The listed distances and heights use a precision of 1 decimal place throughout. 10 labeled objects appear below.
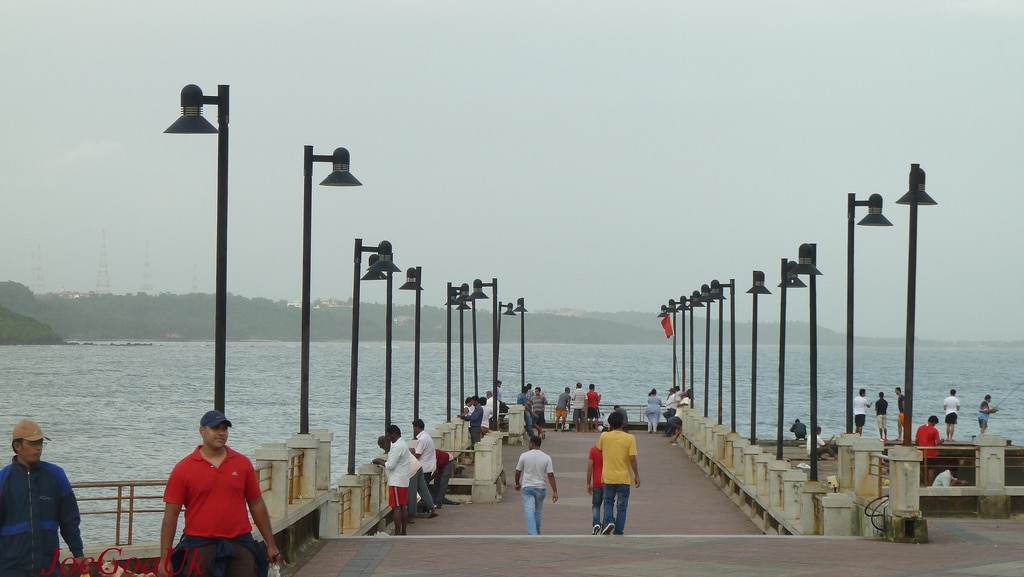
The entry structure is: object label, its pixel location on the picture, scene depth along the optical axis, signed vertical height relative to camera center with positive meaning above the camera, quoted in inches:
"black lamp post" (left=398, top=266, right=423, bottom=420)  1464.2 +39.4
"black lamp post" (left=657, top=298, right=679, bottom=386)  2489.9 +23.5
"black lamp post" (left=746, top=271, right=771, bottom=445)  1385.3 -5.6
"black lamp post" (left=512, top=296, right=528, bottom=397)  2498.8 +26.4
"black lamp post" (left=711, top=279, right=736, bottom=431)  1620.2 +17.9
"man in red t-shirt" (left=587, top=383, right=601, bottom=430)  2015.3 -131.3
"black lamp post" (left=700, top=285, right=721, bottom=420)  1839.3 +39.0
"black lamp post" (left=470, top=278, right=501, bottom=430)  1777.2 +17.5
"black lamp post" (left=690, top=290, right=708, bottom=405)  1984.5 +35.1
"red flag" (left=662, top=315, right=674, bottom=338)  2521.9 -3.0
